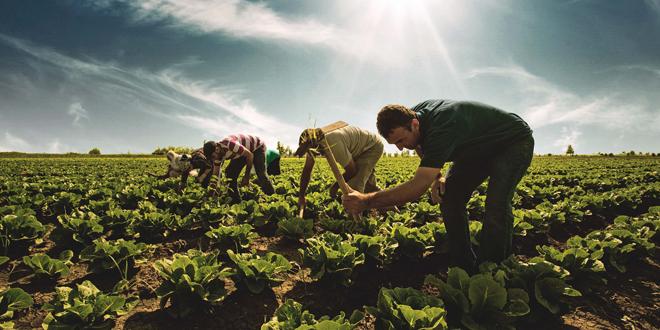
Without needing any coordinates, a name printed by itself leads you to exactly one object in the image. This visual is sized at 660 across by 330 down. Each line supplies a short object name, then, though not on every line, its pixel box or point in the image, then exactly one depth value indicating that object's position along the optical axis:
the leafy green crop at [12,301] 2.48
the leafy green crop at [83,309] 2.32
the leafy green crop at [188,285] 2.68
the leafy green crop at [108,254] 3.37
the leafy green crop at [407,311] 2.07
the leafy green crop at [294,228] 4.66
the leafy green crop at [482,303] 2.31
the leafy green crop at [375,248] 3.68
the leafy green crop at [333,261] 3.21
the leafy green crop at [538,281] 2.68
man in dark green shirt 2.71
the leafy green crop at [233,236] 4.16
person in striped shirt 6.71
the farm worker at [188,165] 8.24
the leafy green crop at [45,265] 3.16
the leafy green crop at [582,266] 3.22
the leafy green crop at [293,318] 2.15
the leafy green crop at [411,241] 3.95
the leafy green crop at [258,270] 3.00
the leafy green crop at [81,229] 4.07
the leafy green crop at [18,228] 3.97
